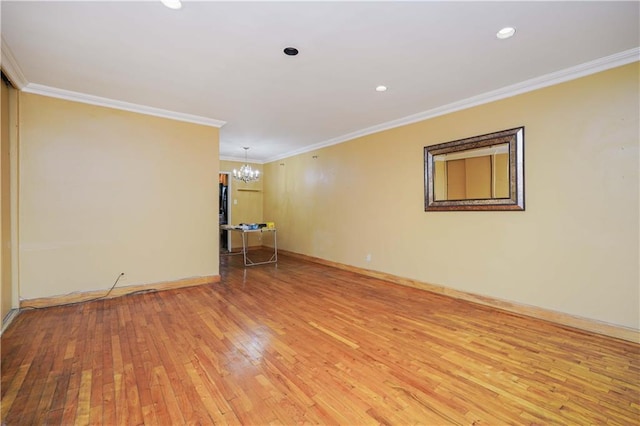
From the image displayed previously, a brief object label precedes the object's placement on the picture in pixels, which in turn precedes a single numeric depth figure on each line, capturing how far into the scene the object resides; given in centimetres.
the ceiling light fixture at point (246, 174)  653
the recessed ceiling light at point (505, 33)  222
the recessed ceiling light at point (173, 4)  192
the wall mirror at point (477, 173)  323
